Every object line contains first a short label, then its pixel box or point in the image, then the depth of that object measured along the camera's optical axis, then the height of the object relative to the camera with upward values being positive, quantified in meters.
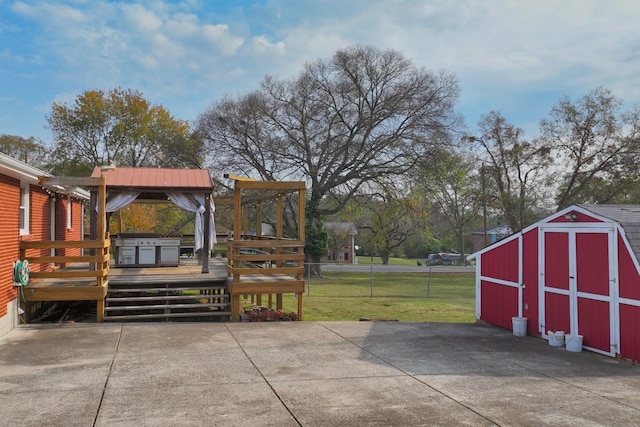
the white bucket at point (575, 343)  7.71 -1.71
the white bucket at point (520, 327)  8.94 -1.71
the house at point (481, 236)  55.67 -1.23
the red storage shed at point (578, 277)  7.13 -0.79
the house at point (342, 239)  53.81 -1.50
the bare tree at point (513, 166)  28.80 +3.38
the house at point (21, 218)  8.38 +0.15
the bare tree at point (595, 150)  24.92 +3.63
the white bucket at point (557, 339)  8.05 -1.72
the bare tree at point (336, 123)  27.30 +5.46
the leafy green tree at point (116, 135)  31.03 +5.36
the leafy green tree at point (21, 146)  38.22 +5.75
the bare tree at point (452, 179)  26.47 +2.42
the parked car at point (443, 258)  56.75 -3.73
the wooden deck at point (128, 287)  9.49 -1.20
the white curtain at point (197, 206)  11.89 +0.43
